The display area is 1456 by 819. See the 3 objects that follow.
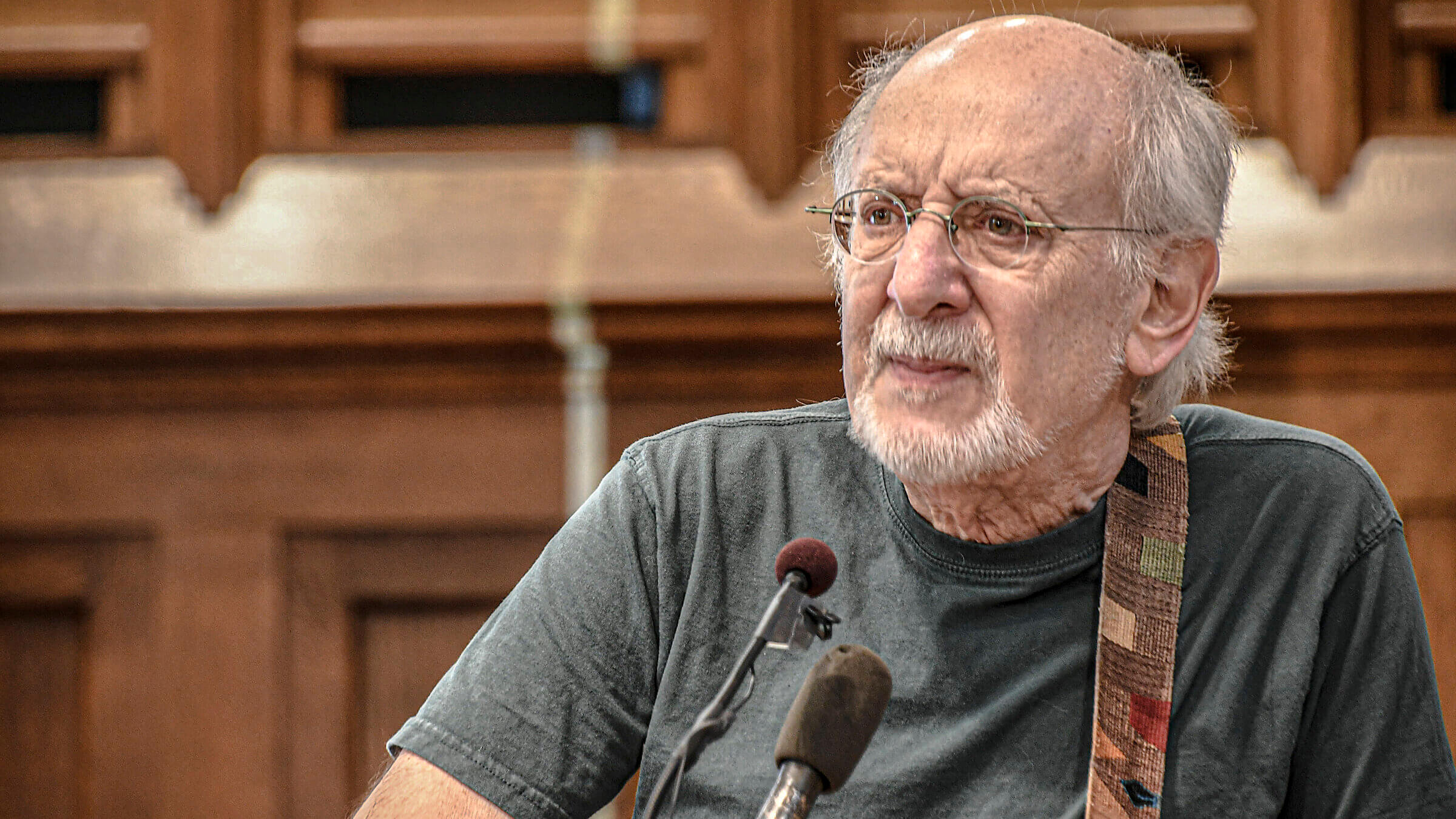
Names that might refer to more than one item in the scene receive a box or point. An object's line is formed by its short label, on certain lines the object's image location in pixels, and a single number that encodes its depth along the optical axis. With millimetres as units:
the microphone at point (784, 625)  3953
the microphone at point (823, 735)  3922
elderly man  4130
